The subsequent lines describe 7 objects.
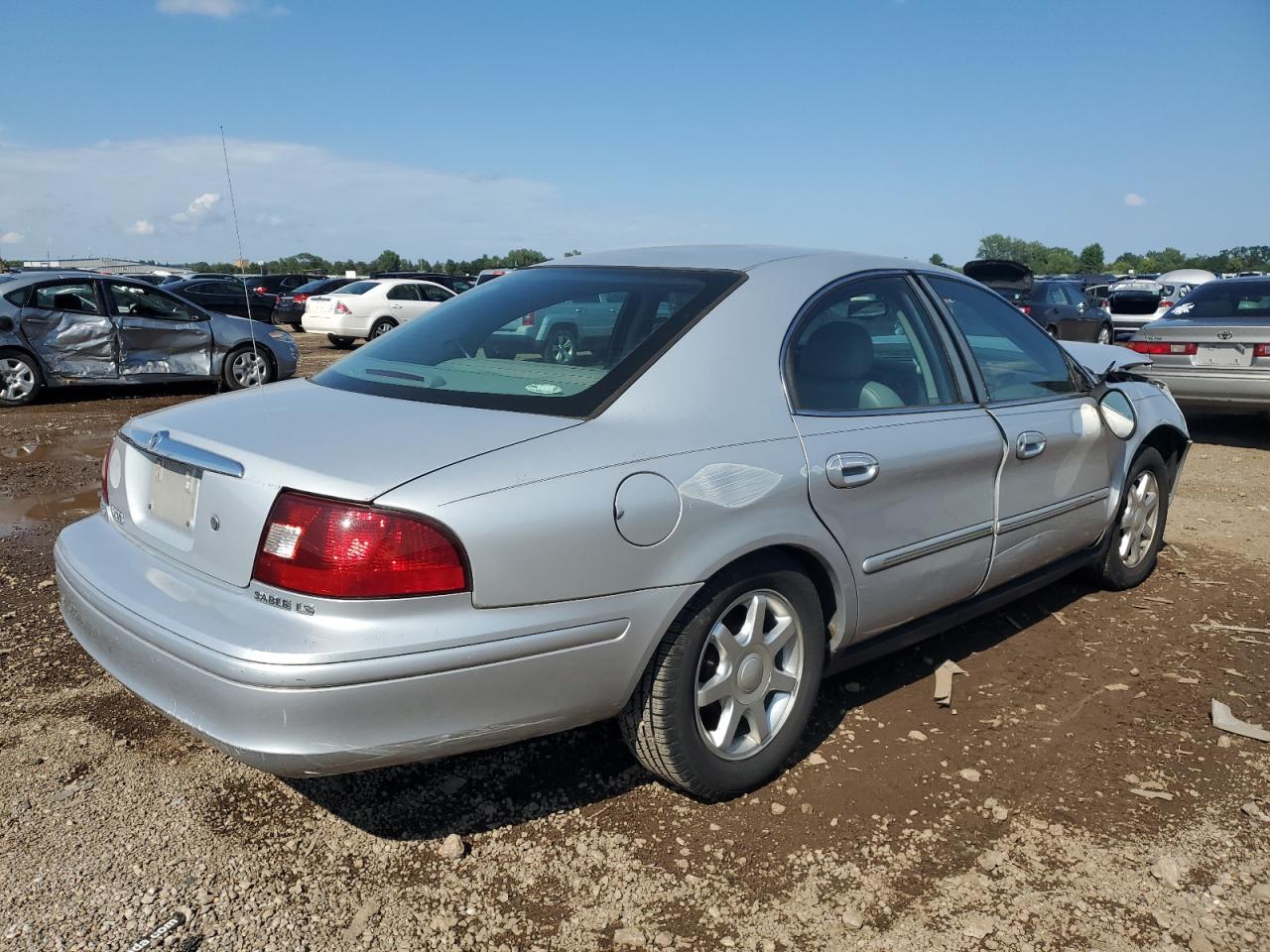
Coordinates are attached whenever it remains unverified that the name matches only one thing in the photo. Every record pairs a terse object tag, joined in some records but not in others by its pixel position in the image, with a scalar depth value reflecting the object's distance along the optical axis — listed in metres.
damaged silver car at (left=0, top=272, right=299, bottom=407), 10.88
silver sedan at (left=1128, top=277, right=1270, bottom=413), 8.30
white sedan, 19.44
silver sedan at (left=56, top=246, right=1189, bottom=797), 2.19
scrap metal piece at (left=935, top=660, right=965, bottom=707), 3.55
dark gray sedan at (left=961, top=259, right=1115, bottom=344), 17.44
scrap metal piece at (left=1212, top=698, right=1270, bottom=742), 3.34
